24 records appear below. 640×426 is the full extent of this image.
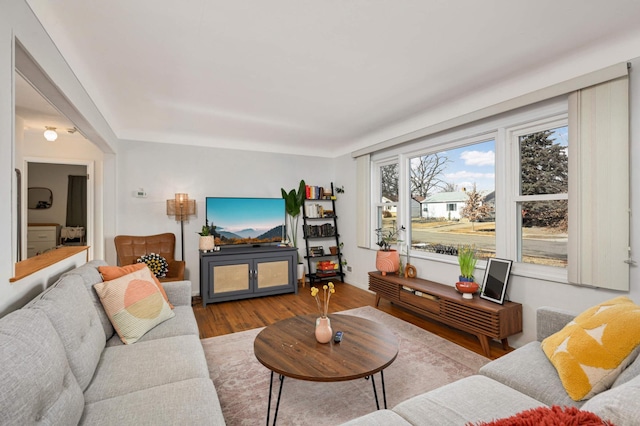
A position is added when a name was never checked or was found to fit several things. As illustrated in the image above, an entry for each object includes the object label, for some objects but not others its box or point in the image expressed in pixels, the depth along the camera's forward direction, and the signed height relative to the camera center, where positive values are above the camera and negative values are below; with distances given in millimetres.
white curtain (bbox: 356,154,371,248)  4820 +207
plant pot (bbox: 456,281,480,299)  2974 -734
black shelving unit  5453 -374
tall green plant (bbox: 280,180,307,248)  5219 +116
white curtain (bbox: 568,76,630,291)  2133 +202
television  4625 -121
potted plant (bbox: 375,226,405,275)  4023 -596
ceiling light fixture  3869 +991
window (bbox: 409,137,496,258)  3287 +182
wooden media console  2648 -935
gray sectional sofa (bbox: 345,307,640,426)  1235 -823
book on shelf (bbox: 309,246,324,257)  5500 -688
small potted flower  2004 -774
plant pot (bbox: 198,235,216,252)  4316 -431
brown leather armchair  3996 -490
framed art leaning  2811 -633
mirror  5949 +277
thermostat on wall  4352 +273
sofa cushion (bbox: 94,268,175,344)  1997 -634
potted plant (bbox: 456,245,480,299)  2988 -619
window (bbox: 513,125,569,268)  2641 +160
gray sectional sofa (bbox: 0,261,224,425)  986 -721
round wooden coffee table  1651 -849
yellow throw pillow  1338 -628
